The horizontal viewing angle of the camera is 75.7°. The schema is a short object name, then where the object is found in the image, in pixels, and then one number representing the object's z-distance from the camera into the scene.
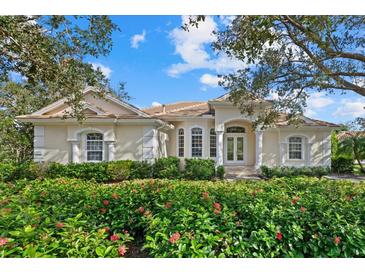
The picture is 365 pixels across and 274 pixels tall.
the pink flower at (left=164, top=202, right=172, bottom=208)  3.62
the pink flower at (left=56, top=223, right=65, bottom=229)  2.91
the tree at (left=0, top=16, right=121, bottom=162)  5.54
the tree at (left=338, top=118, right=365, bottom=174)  17.09
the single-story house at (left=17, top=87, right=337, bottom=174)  13.69
